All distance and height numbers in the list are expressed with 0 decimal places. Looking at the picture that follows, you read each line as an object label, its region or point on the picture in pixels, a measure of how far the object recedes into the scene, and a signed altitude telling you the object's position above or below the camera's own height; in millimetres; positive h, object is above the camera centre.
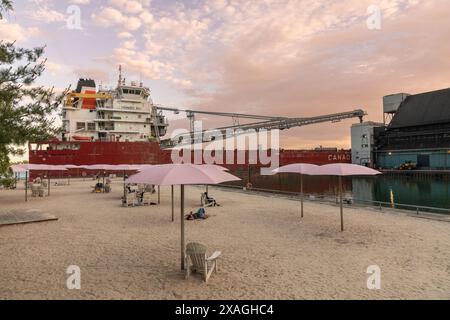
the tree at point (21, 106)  8852 +1992
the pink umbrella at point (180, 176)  5949 -163
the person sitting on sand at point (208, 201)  16391 -1779
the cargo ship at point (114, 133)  40625 +5720
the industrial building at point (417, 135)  54094 +6087
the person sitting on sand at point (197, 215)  12781 -1976
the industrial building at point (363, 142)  63812 +5118
